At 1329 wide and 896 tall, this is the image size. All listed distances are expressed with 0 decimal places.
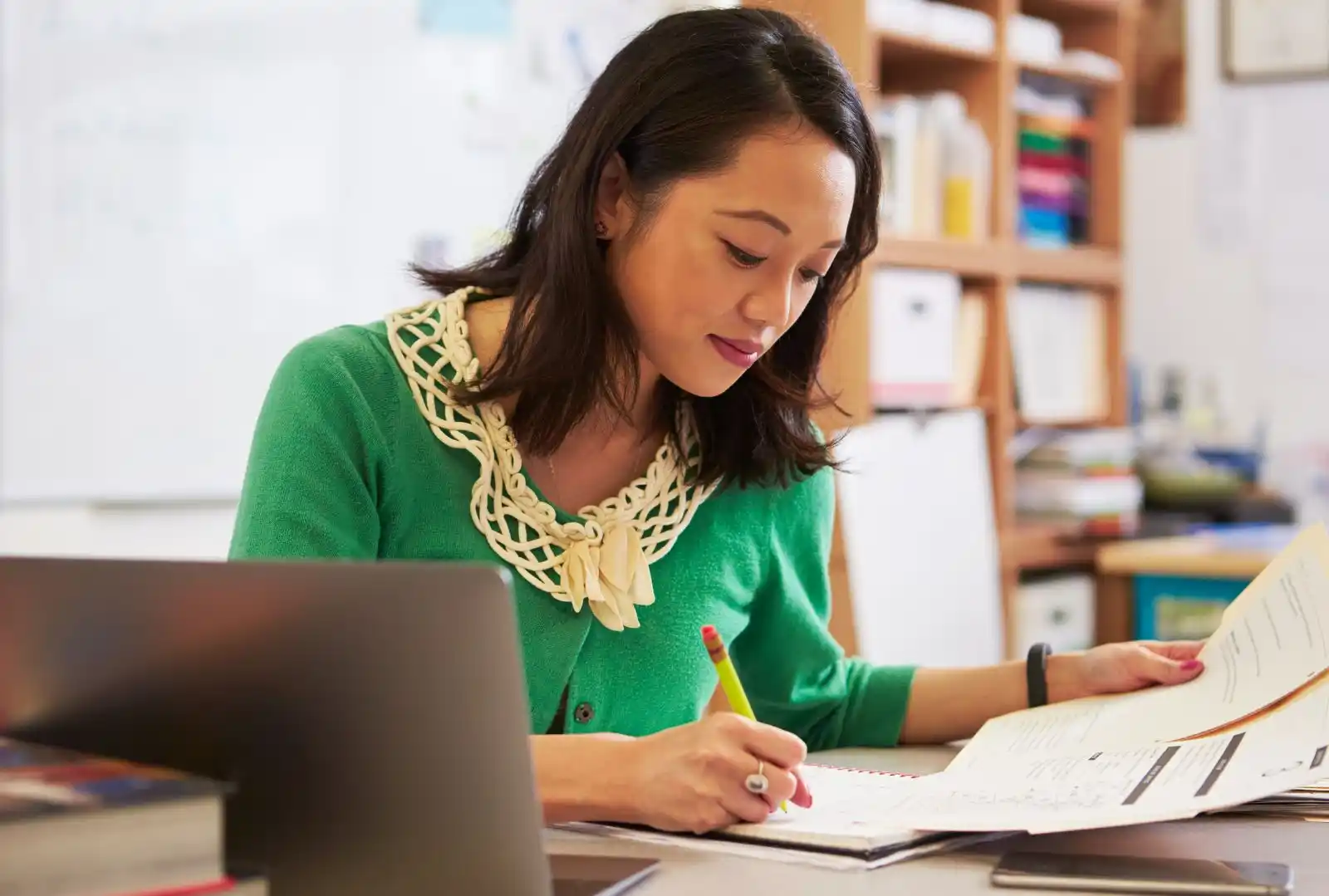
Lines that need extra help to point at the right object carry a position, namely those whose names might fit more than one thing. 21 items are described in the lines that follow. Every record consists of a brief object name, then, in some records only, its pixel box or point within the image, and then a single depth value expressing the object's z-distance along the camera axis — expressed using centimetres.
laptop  67
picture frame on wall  370
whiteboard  226
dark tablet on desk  82
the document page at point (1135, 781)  89
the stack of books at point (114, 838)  63
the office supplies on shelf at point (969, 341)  328
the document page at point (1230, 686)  109
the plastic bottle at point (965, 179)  316
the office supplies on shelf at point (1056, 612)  331
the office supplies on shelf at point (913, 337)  301
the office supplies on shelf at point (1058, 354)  340
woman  123
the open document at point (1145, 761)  90
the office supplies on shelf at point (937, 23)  294
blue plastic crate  301
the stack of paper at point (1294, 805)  102
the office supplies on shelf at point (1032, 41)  328
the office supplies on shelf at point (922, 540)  267
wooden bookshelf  292
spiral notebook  88
